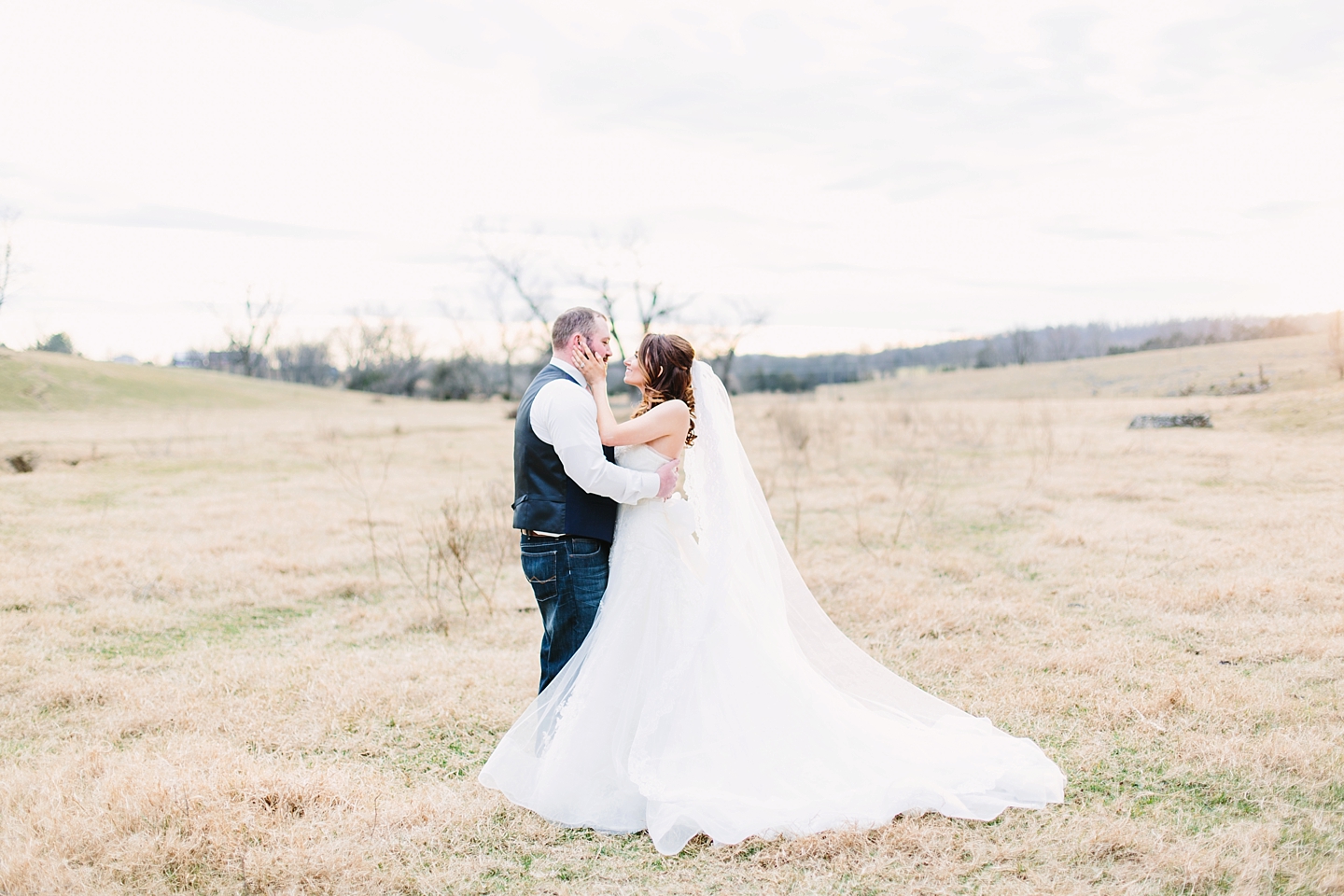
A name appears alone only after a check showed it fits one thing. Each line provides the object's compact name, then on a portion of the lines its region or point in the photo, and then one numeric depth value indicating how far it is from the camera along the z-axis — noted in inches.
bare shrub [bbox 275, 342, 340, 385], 3777.1
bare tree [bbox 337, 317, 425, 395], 3029.0
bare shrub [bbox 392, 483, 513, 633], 323.0
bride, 155.2
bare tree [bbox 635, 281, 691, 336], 1973.4
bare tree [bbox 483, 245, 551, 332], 2054.6
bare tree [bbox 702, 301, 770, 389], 2081.7
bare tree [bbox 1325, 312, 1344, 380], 1323.2
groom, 161.0
